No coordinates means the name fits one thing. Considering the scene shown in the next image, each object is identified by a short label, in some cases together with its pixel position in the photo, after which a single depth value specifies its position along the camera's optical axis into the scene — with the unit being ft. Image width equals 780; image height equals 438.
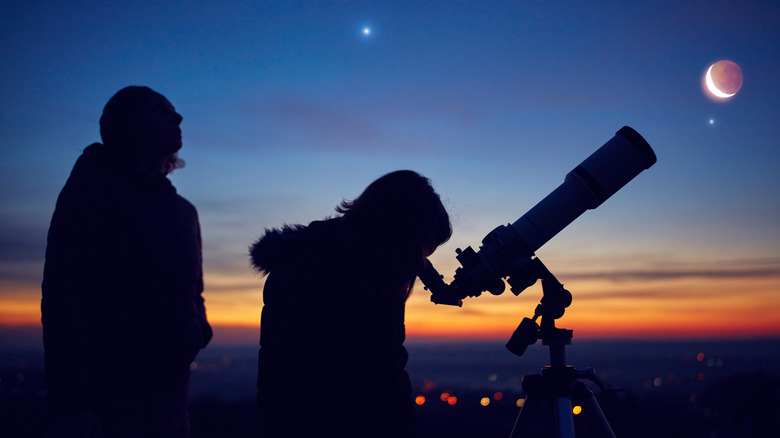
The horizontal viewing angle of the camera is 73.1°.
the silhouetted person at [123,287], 6.83
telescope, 10.23
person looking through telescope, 6.74
